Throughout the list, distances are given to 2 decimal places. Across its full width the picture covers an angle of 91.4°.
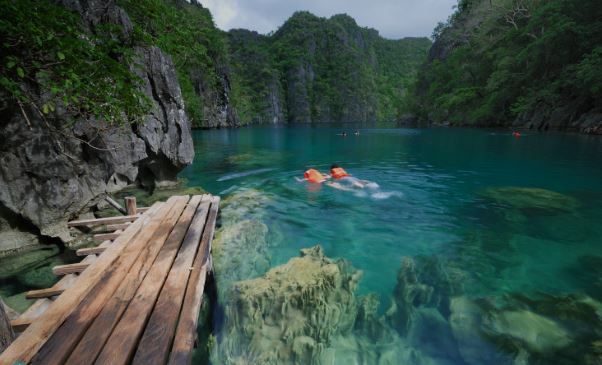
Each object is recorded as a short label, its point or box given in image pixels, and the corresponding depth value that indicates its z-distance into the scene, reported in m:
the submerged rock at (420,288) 4.38
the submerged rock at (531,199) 8.48
